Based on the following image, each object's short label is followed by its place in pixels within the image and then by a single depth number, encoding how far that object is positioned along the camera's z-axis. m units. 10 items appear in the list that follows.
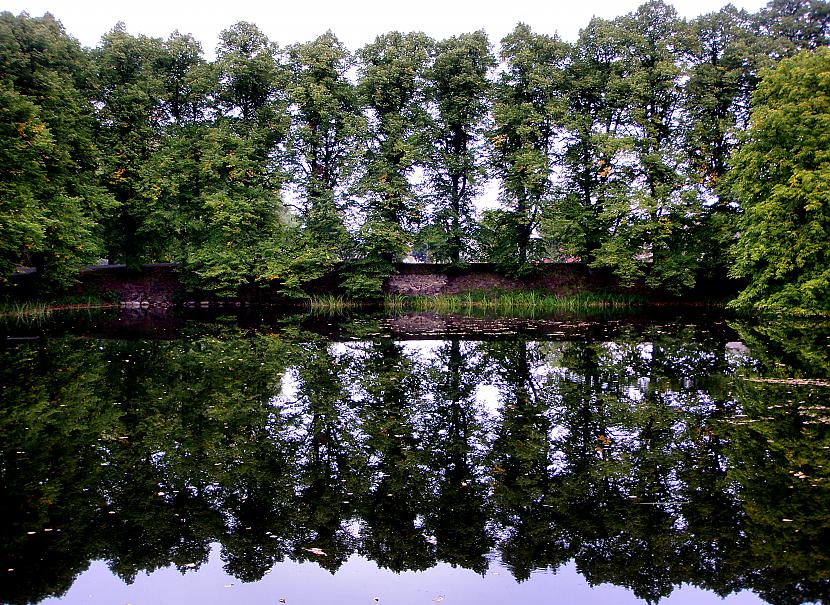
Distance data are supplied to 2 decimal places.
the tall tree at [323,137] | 31.14
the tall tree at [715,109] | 28.38
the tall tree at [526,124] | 30.56
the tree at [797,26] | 27.67
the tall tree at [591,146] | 29.59
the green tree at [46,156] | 23.91
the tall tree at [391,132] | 30.67
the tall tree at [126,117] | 30.77
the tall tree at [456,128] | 31.94
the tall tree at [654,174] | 28.30
